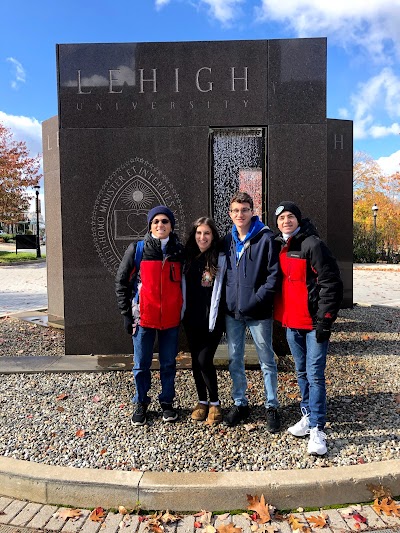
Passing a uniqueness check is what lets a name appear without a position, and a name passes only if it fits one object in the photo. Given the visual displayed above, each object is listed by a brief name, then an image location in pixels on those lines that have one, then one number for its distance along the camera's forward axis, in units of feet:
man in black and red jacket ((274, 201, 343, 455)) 10.84
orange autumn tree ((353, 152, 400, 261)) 93.97
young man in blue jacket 11.85
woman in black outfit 12.30
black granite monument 19.20
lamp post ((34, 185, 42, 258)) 105.27
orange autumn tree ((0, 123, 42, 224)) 108.68
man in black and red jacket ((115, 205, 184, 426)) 12.53
